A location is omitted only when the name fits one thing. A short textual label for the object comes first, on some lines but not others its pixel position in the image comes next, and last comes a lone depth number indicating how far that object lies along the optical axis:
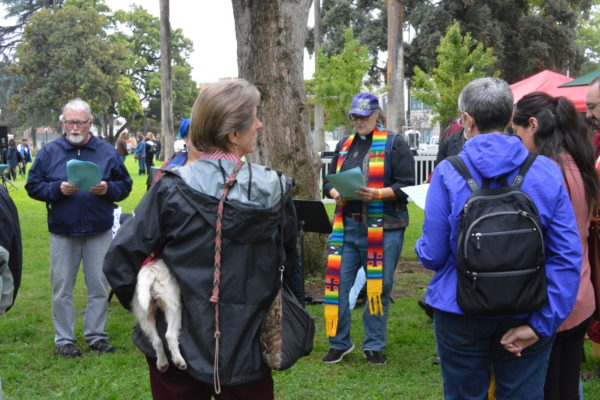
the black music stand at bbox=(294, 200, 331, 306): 5.36
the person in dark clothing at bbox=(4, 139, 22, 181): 26.66
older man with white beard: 5.60
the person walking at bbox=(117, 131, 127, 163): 16.77
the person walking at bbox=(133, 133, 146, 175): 30.64
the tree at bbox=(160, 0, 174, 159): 25.11
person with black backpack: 2.49
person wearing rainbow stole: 5.23
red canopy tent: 11.04
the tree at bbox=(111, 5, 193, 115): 68.88
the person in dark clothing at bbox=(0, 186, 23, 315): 2.68
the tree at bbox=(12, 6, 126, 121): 44.47
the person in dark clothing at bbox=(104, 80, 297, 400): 2.36
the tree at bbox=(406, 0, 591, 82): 33.47
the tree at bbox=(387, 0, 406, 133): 23.97
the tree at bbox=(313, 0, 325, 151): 31.95
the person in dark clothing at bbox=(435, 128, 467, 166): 6.46
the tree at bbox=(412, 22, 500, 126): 25.16
